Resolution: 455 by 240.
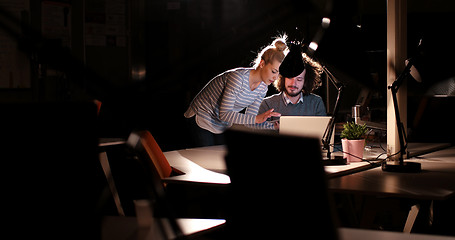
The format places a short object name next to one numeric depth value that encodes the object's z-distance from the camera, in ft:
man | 12.93
